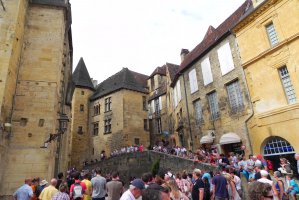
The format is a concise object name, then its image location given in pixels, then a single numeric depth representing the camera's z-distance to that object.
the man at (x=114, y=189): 5.97
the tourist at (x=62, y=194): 4.47
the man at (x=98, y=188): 6.21
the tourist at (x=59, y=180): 5.93
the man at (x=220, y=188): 5.75
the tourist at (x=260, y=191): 2.24
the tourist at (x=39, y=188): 6.45
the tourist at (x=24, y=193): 5.69
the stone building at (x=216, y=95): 13.77
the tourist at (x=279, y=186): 5.88
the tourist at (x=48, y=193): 5.03
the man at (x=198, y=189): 5.60
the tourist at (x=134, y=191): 3.01
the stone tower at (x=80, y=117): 26.03
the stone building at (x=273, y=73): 10.91
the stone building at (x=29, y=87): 8.69
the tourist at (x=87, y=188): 6.01
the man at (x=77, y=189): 5.65
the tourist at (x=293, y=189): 6.59
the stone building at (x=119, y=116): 24.94
